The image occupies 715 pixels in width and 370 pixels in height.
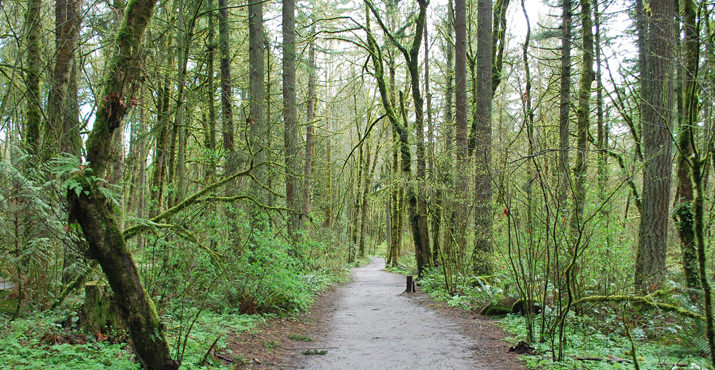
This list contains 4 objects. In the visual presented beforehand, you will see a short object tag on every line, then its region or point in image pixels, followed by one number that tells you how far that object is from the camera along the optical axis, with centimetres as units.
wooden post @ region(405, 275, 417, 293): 1220
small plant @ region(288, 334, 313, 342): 652
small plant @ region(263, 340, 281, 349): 576
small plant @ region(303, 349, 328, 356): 571
